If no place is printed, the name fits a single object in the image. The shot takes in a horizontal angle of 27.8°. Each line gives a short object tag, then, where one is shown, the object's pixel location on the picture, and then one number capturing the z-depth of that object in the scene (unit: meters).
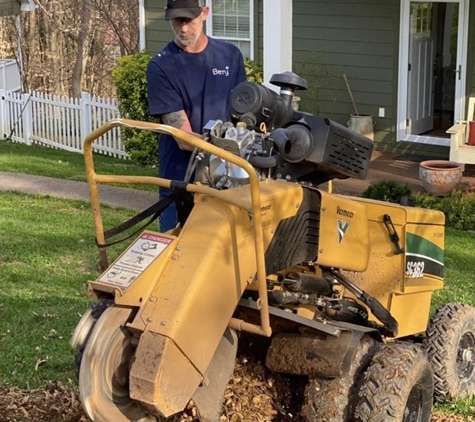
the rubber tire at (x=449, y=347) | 5.15
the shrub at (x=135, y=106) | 14.47
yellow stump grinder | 3.49
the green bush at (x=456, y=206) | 10.34
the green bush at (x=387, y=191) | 10.72
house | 14.27
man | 5.05
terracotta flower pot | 11.29
